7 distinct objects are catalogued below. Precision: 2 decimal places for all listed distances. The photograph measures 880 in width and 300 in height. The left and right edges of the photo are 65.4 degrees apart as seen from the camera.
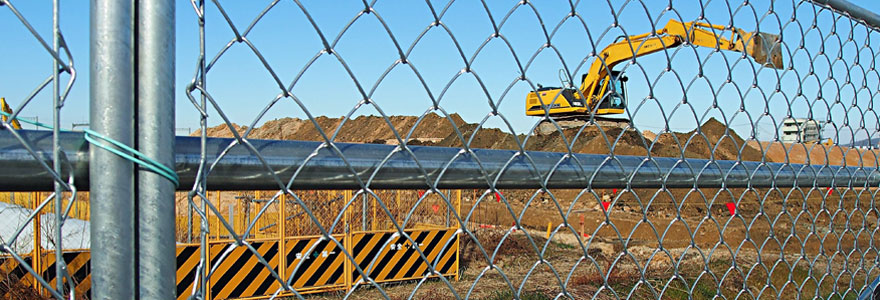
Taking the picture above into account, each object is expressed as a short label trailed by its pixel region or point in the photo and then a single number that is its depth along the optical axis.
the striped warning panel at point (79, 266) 5.66
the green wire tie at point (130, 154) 0.84
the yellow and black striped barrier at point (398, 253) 8.00
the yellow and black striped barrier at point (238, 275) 6.96
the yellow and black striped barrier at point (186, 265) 6.29
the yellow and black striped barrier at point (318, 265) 7.50
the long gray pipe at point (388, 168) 0.87
